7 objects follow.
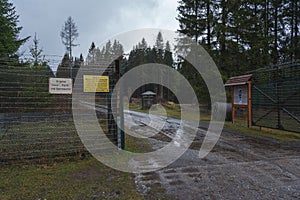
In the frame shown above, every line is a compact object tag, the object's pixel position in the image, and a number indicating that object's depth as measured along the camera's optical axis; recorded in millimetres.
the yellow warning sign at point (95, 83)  4734
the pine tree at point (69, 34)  36188
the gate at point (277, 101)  7102
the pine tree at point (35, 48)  11862
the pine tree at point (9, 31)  13202
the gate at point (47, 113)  4395
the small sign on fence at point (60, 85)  4391
